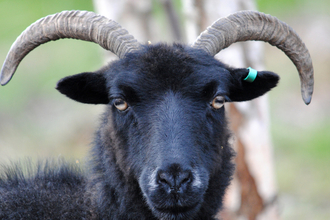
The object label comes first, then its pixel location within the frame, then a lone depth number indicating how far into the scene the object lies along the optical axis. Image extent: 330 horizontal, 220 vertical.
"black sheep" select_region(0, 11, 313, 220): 8.83
